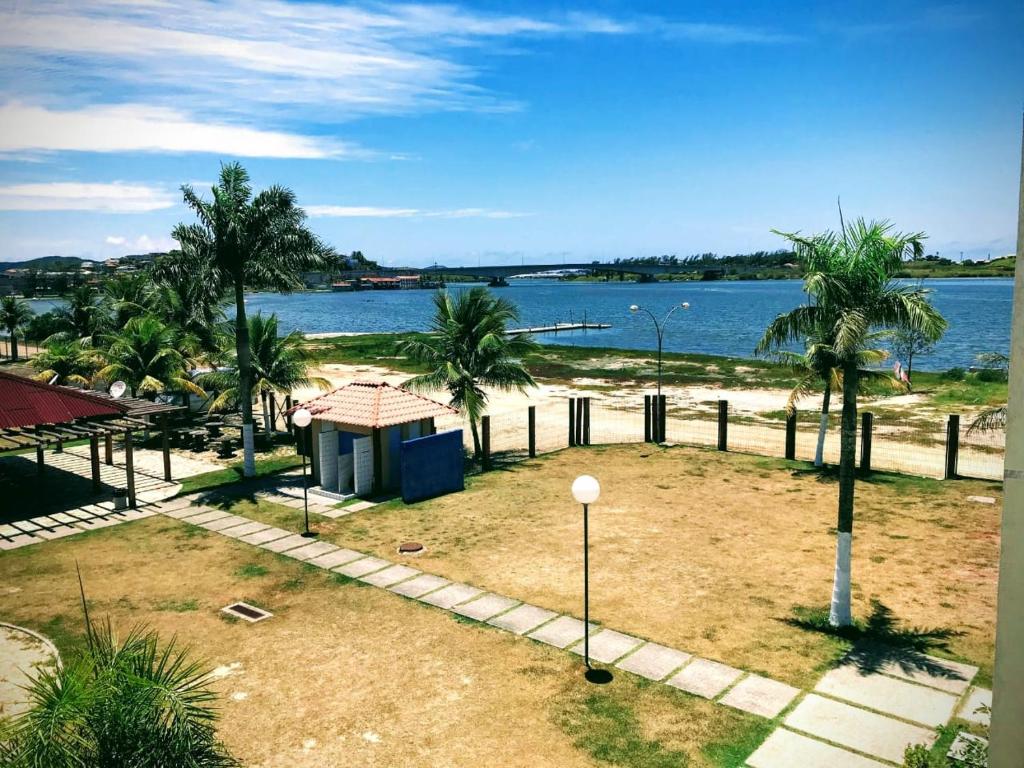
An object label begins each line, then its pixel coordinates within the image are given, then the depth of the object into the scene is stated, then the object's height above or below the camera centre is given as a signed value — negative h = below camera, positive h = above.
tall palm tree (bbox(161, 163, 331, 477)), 22.95 +1.54
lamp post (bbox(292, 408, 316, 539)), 18.25 -3.04
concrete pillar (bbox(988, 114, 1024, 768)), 4.96 -2.18
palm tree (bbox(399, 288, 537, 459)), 26.11 -2.02
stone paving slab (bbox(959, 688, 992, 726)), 10.02 -5.69
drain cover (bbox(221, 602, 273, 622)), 13.84 -5.96
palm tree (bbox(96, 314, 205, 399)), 29.62 -2.71
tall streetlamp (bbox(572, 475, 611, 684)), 11.44 -3.11
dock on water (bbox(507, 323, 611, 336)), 104.19 -4.67
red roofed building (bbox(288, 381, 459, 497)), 22.16 -4.24
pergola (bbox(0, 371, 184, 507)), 19.89 -3.36
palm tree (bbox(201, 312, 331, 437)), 28.62 -2.68
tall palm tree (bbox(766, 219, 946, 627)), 11.86 -0.16
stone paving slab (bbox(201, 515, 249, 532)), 19.31 -6.00
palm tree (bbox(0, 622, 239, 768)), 6.63 -3.94
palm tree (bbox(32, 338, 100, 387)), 32.16 -2.97
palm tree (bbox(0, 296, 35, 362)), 61.09 -1.75
